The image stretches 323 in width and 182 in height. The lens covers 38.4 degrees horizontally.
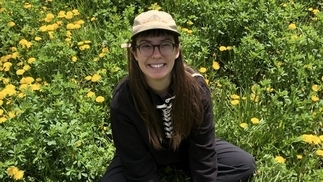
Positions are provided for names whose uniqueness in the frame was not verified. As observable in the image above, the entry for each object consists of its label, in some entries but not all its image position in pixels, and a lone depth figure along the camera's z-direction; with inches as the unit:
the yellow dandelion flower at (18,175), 97.0
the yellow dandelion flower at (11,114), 107.1
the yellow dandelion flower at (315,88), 120.0
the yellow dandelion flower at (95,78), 122.3
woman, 83.0
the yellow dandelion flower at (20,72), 129.9
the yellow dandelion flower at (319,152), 103.9
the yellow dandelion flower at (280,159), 104.4
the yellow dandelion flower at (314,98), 115.7
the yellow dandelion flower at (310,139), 104.9
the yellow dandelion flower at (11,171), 97.4
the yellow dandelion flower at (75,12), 153.1
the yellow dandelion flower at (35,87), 118.3
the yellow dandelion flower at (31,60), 130.7
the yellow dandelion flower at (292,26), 139.9
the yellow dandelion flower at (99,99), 116.6
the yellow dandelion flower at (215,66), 130.2
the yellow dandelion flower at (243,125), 110.7
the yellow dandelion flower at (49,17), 148.4
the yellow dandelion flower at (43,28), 141.4
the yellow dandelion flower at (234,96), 120.4
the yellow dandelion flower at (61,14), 149.5
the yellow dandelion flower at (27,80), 123.6
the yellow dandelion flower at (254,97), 116.7
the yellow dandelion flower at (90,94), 117.5
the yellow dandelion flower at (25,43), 138.0
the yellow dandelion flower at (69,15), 148.9
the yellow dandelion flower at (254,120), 111.1
